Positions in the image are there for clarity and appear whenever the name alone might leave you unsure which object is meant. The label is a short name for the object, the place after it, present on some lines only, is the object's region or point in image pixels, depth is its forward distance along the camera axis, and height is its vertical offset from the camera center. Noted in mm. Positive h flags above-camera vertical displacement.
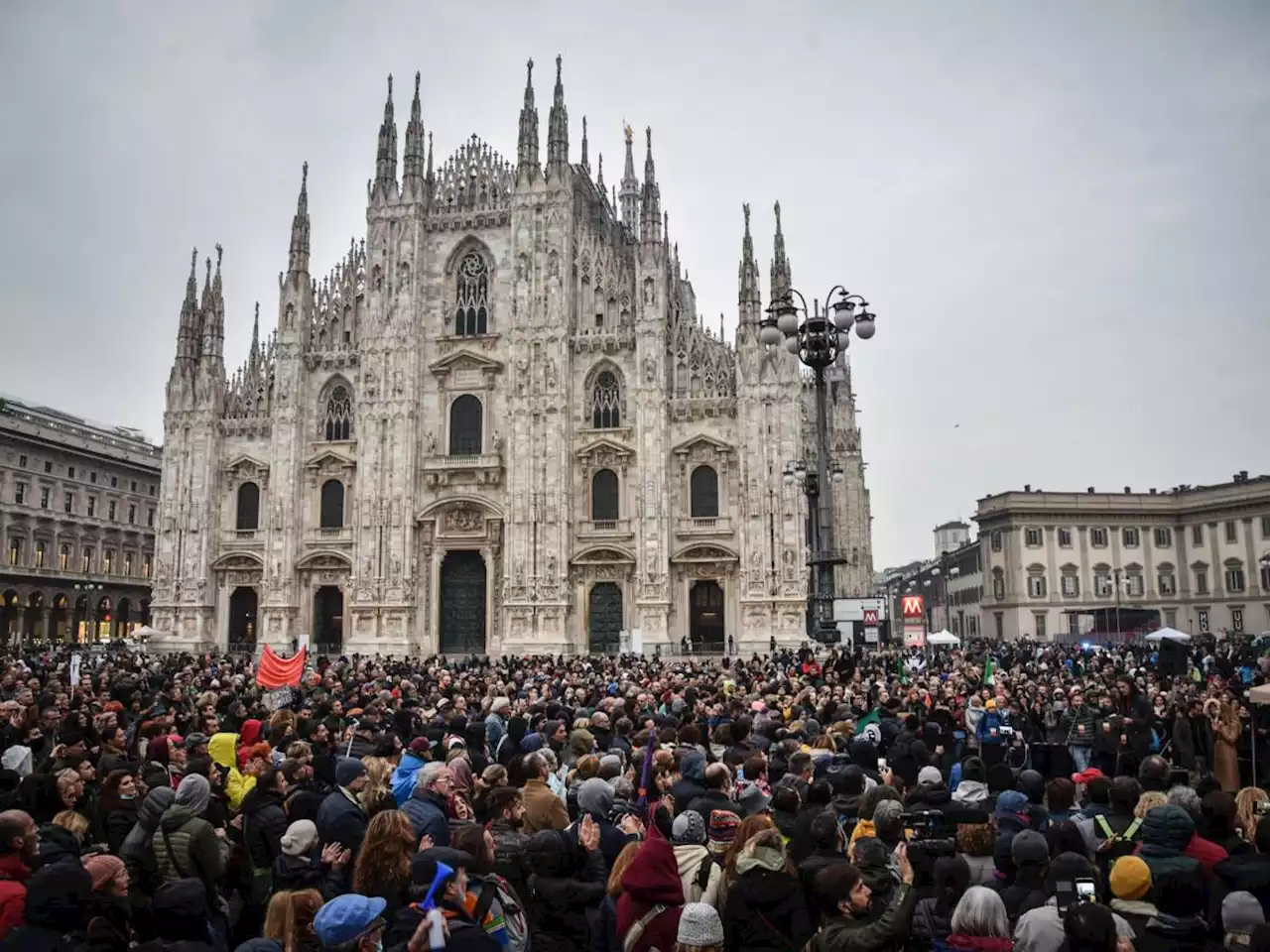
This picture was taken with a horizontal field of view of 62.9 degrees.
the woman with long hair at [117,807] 7883 -1293
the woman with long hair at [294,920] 5293 -1445
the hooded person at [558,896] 6145 -1544
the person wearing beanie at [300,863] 6602 -1430
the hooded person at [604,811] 7000 -1294
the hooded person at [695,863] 6504 -1454
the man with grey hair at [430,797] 7305 -1184
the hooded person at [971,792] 8109 -1321
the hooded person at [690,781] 8391 -1230
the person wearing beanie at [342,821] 7266 -1300
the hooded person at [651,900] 5785 -1499
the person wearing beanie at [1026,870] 6285 -1488
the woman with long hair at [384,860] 5980 -1276
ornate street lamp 17234 +4893
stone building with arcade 58281 +6619
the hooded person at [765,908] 5969 -1580
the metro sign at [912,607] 25438 +575
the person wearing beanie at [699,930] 5109 -1451
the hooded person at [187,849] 6996 -1411
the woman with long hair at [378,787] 8102 -1241
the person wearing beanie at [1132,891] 5973 -1512
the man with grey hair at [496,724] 13797 -1207
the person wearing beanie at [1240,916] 5688 -1576
